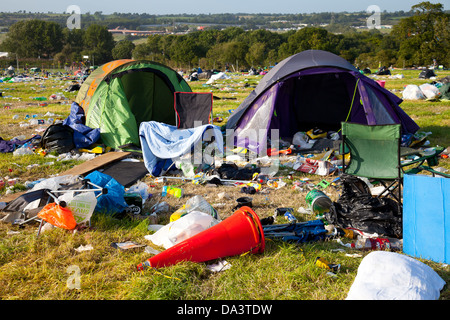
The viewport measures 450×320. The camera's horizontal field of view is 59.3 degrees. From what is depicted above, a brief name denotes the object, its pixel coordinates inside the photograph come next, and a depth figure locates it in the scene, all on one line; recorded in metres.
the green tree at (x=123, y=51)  69.88
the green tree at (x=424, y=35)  40.66
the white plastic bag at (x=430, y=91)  12.58
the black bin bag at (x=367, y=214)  3.84
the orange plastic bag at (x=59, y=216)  3.68
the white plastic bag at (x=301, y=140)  7.47
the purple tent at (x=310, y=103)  6.94
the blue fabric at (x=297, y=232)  3.62
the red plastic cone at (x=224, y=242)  3.16
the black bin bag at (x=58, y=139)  7.17
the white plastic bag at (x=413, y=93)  12.79
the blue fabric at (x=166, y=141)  5.85
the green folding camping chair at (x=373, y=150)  4.29
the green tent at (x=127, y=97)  7.56
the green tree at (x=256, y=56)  45.97
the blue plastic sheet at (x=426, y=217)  3.16
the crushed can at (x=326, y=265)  3.10
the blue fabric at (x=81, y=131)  7.36
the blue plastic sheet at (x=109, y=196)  4.14
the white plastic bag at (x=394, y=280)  2.52
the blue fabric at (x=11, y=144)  7.32
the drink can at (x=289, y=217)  4.10
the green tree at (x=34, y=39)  80.62
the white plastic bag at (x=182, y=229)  3.46
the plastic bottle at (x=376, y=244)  3.54
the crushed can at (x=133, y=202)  4.37
